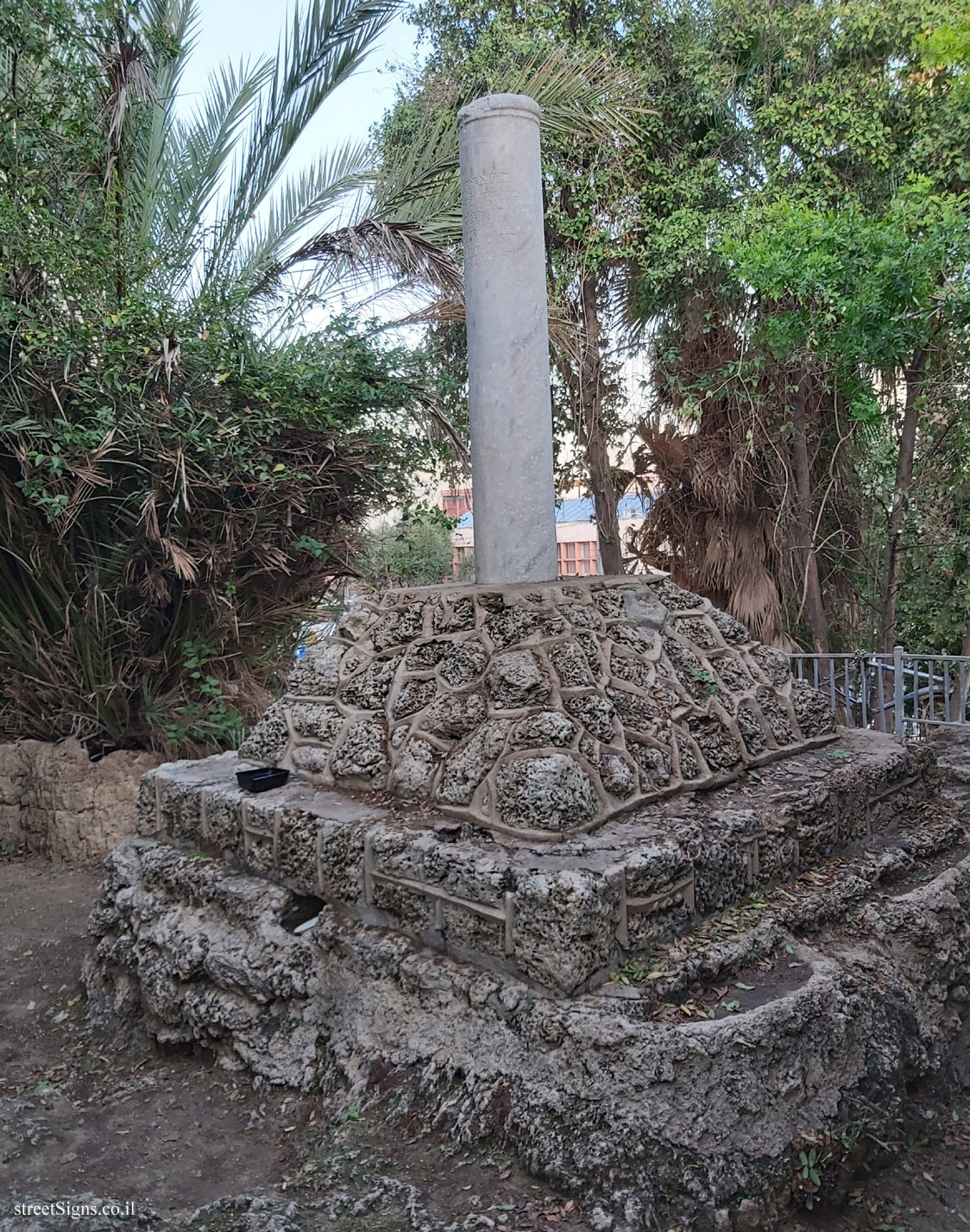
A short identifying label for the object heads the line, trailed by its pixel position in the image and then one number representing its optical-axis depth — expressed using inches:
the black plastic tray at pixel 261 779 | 152.2
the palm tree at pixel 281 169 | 244.1
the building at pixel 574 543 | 752.3
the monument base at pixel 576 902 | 99.6
